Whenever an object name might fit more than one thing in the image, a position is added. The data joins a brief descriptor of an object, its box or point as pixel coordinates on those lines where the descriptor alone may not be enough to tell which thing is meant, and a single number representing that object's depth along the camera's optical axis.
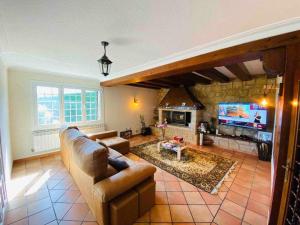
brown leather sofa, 1.52
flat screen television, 3.85
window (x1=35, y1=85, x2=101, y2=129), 3.77
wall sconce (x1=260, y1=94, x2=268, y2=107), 3.68
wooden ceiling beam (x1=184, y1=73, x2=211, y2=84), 4.10
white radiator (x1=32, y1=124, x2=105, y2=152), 3.61
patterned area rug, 2.59
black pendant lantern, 1.95
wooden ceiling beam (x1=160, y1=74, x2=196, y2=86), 4.36
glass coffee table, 3.51
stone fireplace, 4.95
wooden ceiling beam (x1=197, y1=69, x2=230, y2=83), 3.36
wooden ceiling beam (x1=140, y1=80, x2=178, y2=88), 4.80
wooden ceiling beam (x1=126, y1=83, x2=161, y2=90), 5.62
